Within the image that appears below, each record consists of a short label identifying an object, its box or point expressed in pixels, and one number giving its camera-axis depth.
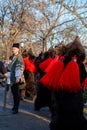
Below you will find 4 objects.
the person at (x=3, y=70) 6.55
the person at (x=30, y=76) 8.76
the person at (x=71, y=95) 3.78
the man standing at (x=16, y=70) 6.13
